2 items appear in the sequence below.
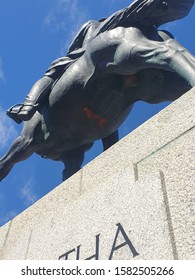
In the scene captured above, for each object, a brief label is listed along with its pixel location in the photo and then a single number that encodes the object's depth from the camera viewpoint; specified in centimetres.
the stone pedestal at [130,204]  330
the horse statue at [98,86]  618
